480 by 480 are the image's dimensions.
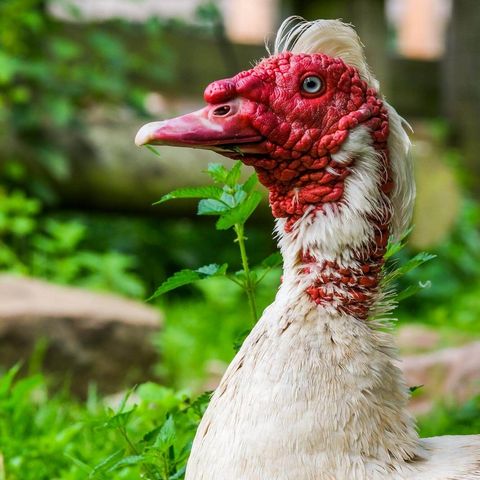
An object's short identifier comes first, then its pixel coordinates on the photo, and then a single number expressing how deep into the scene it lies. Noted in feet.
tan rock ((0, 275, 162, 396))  26.00
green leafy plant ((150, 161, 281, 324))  13.04
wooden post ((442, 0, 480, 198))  46.19
